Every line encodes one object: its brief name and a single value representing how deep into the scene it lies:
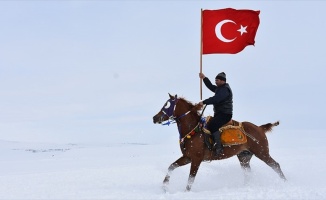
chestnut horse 10.75
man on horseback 11.03
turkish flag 12.89
